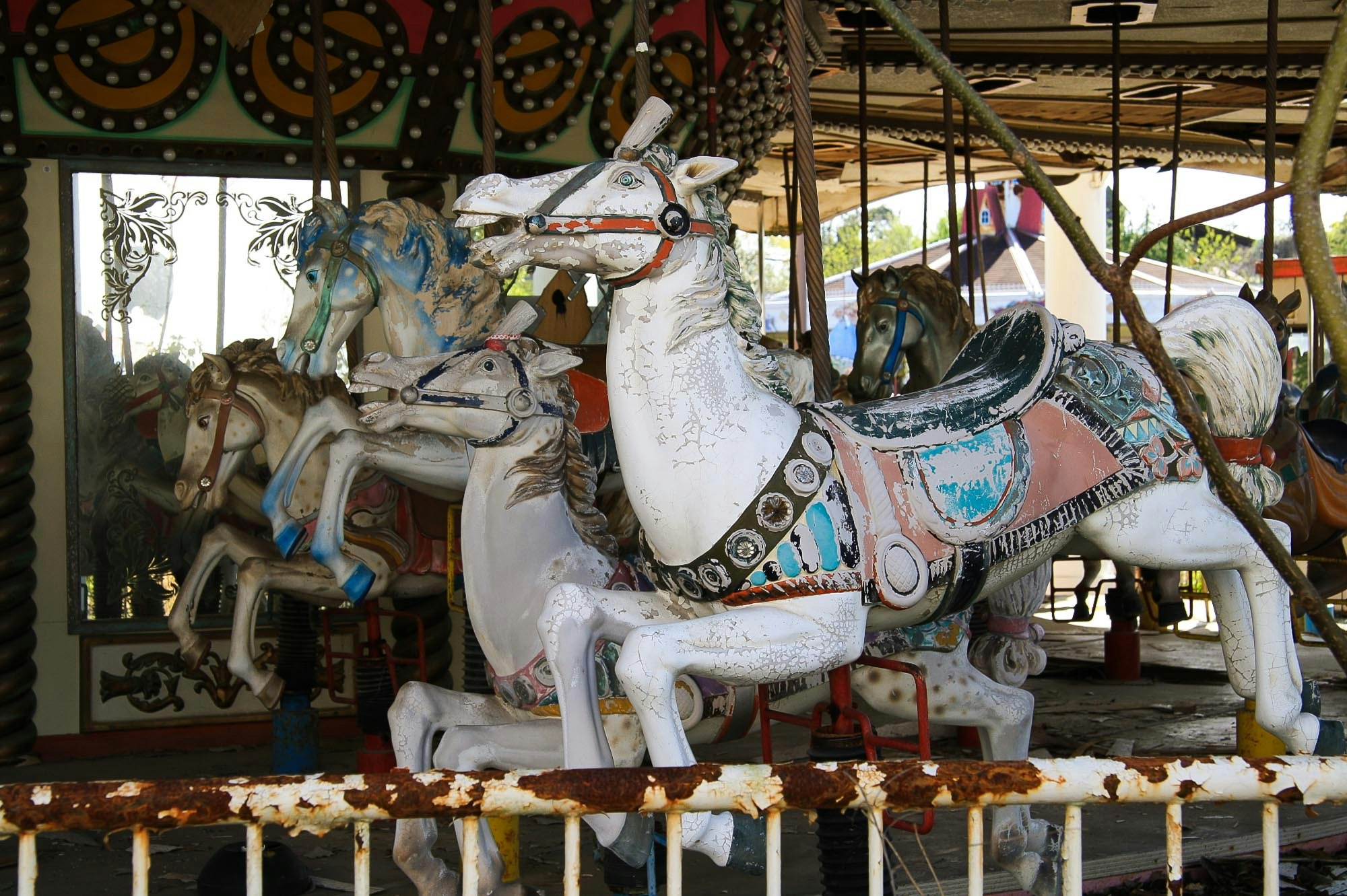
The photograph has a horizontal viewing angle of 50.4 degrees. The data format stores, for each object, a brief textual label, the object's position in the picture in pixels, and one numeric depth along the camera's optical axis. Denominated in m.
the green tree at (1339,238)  31.98
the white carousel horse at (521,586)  3.19
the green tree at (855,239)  40.12
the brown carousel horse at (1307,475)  5.63
